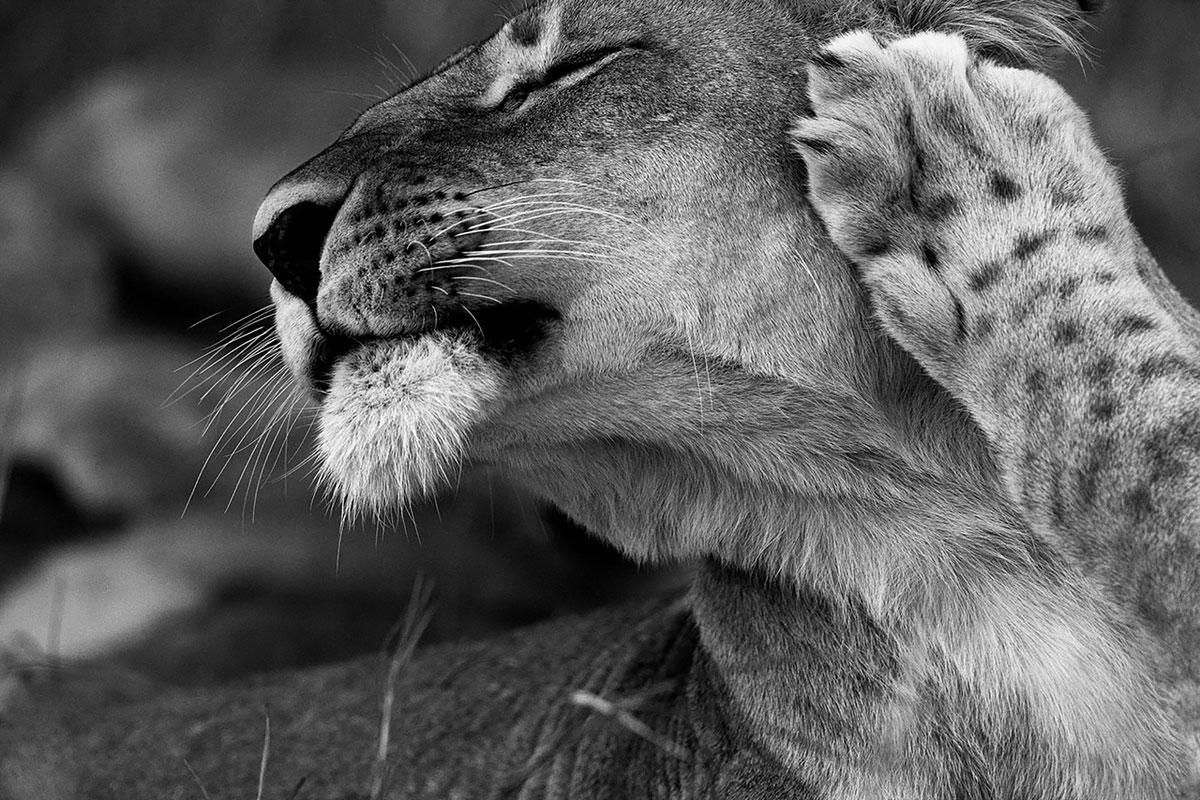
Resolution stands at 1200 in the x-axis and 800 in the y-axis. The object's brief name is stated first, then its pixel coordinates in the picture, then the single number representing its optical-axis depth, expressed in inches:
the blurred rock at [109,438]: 501.0
